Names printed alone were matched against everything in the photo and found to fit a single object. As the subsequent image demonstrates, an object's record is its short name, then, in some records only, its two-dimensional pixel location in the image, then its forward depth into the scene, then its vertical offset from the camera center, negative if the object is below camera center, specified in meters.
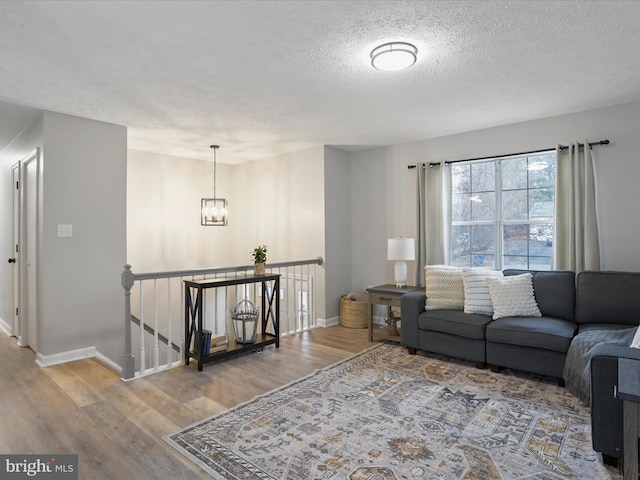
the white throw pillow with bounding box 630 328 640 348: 2.33 -0.62
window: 4.11 +0.34
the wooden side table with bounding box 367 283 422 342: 4.23 -0.65
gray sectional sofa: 3.08 -0.71
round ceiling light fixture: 2.43 +1.21
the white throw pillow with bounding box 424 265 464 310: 3.82 -0.48
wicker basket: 5.02 -0.93
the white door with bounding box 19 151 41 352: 3.82 -0.05
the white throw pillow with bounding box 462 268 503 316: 3.62 -0.47
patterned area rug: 2.00 -1.16
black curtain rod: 3.67 +0.96
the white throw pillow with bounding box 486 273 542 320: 3.49 -0.50
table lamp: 4.50 -0.12
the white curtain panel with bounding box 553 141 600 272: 3.67 +0.28
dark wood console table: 3.47 -0.71
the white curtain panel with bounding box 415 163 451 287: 4.66 +0.31
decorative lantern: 3.87 -0.81
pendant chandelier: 5.09 +0.44
